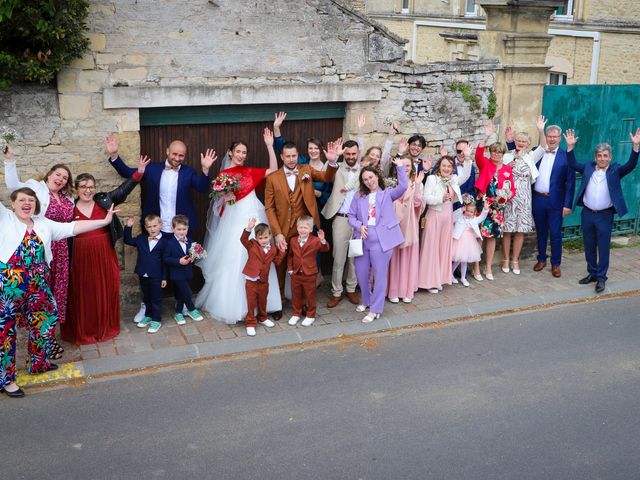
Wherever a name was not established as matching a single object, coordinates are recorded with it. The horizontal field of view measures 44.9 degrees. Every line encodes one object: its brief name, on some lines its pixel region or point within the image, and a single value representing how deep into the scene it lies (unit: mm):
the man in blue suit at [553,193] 10266
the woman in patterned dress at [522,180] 10164
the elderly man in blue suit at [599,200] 9805
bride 8633
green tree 7344
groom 8727
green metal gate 11250
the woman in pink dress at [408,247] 9211
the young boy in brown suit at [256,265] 8367
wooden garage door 8836
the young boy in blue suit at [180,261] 8305
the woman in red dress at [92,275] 7843
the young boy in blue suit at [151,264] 8227
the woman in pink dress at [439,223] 9484
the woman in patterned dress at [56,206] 7461
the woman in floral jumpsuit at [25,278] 6758
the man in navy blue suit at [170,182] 8430
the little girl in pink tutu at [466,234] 9883
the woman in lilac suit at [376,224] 8781
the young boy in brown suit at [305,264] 8516
